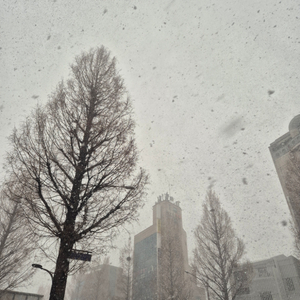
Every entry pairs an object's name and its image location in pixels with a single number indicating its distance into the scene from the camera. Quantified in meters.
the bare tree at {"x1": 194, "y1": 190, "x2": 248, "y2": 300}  12.22
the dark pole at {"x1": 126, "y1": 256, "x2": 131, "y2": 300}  22.21
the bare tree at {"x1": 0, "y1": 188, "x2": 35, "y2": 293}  8.88
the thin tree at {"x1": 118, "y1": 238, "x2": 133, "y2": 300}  22.89
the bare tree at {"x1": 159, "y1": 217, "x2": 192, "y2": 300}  16.64
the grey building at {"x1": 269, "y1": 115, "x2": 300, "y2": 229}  47.22
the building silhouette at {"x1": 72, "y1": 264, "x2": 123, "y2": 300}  28.19
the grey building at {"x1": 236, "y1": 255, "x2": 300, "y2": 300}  24.83
